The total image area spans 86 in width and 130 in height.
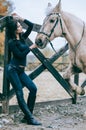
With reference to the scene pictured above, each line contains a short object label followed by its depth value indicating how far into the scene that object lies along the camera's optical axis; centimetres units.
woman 575
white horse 629
